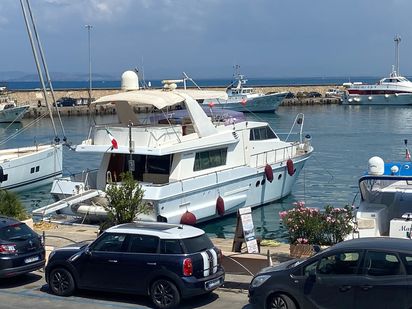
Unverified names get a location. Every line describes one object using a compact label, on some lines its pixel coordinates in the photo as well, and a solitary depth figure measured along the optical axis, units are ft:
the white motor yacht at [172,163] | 80.12
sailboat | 118.52
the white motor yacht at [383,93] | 386.11
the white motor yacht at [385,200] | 58.29
